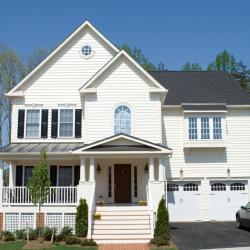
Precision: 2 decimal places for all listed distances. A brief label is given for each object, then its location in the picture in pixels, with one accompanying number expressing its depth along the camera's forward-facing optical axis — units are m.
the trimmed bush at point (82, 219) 18.70
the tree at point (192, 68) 47.81
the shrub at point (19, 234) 19.15
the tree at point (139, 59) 46.53
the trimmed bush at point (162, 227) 17.23
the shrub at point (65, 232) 18.61
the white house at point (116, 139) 20.86
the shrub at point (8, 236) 18.75
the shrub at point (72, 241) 17.62
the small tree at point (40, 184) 18.14
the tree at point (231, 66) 48.97
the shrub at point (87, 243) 17.20
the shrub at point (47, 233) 18.55
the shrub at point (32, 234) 18.78
